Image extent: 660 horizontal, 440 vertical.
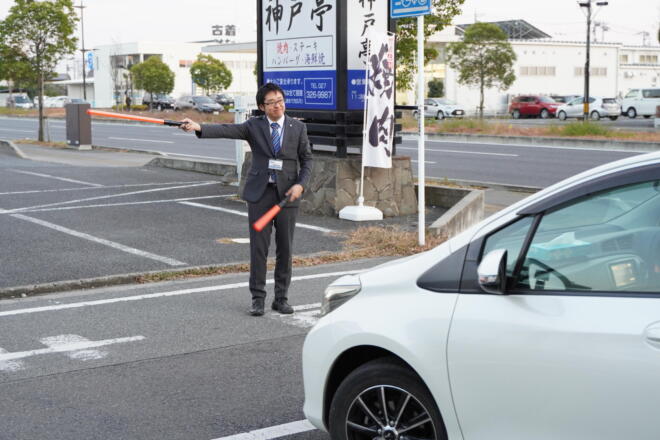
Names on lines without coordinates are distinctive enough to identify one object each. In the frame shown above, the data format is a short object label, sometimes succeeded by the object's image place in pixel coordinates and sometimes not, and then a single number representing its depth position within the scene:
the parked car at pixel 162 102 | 73.31
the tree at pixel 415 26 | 20.33
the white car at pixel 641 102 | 51.00
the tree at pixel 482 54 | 51.22
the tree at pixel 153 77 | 75.06
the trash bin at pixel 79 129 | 28.50
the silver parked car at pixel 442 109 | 54.88
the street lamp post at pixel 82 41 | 72.75
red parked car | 55.91
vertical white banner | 12.34
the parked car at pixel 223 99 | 71.42
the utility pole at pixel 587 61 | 40.81
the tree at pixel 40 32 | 30.53
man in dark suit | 7.30
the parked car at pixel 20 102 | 85.41
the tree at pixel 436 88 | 71.38
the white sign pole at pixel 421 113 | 10.49
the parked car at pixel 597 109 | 49.69
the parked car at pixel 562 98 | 60.59
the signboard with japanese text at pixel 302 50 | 12.87
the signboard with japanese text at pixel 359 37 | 12.77
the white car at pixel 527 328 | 3.05
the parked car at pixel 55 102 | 89.56
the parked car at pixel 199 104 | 63.31
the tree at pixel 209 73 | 82.31
